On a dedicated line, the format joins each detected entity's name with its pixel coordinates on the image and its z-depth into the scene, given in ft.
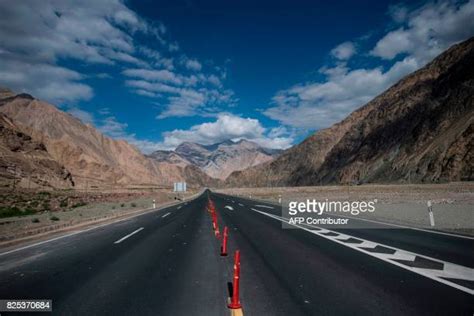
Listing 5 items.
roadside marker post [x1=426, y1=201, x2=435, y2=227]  47.62
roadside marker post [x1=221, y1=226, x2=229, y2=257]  31.73
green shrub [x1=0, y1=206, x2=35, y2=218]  90.75
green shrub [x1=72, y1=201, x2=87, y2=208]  118.86
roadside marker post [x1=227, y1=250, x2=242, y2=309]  17.57
